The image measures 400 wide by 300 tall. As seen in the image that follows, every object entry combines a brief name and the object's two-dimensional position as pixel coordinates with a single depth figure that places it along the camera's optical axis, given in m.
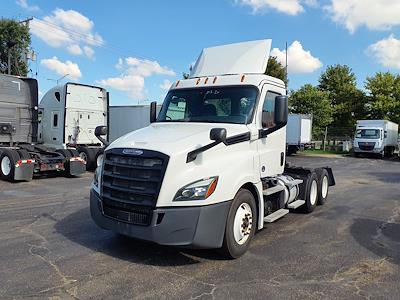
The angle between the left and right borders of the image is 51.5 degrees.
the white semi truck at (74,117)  17.12
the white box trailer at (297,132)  32.38
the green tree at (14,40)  44.91
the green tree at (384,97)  43.84
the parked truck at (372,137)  34.12
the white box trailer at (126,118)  25.38
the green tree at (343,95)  46.81
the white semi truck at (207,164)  5.04
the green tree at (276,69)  38.12
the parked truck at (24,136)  13.51
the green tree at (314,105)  40.59
